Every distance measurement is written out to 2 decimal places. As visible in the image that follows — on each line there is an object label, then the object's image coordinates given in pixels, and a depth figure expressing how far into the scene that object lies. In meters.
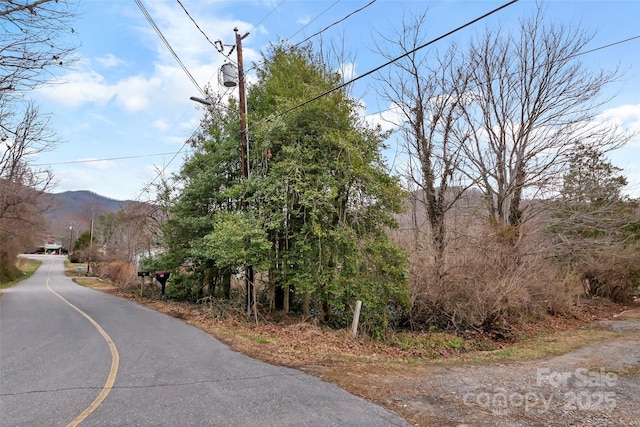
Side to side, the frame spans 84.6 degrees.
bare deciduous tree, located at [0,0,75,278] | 5.82
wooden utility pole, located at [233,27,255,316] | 11.02
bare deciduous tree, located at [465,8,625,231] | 14.33
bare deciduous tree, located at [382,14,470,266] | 14.84
